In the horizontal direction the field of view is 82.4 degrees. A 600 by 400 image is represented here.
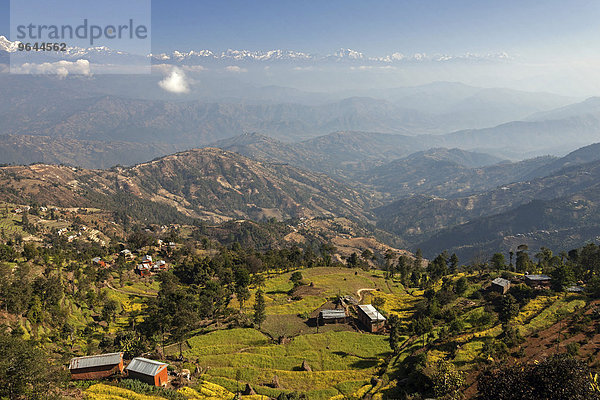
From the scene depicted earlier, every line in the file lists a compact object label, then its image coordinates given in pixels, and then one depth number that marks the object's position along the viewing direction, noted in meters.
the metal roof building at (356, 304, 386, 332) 75.94
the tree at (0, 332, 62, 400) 36.06
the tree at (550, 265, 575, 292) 81.94
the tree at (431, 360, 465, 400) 43.56
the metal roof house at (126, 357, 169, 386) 46.88
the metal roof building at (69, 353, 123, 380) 49.84
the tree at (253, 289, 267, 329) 76.44
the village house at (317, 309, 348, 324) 80.06
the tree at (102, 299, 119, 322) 82.94
